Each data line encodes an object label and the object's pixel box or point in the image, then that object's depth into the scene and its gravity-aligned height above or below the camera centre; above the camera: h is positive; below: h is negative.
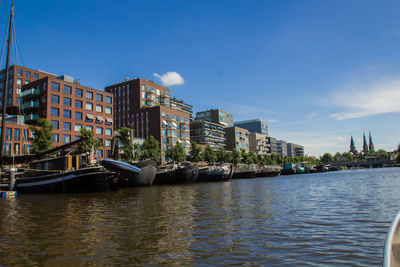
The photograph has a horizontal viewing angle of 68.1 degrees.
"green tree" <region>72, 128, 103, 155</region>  60.00 +6.55
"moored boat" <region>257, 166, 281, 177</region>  112.68 -2.71
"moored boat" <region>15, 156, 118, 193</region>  34.12 -0.69
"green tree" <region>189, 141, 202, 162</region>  100.12 +4.49
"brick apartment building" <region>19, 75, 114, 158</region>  76.00 +17.41
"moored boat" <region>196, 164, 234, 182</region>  72.50 -1.82
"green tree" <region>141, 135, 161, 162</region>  81.19 +5.16
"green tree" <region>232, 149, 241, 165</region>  126.19 +3.26
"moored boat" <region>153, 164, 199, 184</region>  60.66 -1.34
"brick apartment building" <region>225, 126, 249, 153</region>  161.88 +15.08
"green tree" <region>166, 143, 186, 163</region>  91.12 +4.28
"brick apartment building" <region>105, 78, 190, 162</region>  108.12 +21.38
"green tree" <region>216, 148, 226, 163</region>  115.81 +3.81
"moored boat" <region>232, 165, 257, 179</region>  98.94 -2.52
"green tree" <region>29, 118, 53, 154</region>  53.72 +6.40
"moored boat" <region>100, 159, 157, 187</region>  48.69 -1.33
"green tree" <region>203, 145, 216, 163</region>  106.34 +4.03
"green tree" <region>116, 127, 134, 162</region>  72.31 +6.90
